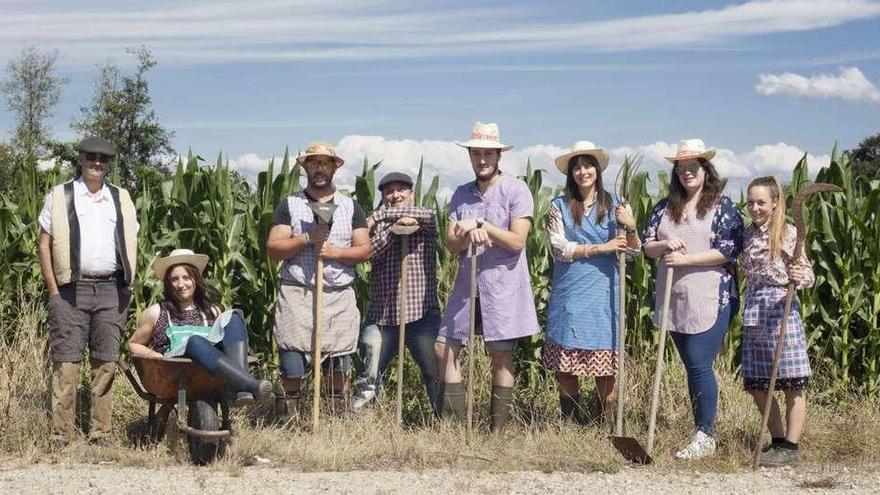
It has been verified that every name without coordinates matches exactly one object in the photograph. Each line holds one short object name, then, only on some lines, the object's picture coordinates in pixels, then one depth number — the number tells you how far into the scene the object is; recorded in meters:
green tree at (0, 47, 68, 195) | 48.62
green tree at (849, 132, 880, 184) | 33.69
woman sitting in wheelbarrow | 6.44
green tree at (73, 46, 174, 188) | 45.16
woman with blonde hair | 6.43
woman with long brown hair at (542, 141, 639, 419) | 6.72
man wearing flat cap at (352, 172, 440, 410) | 7.05
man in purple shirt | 6.78
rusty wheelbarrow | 6.35
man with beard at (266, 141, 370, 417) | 6.85
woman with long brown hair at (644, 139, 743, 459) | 6.46
